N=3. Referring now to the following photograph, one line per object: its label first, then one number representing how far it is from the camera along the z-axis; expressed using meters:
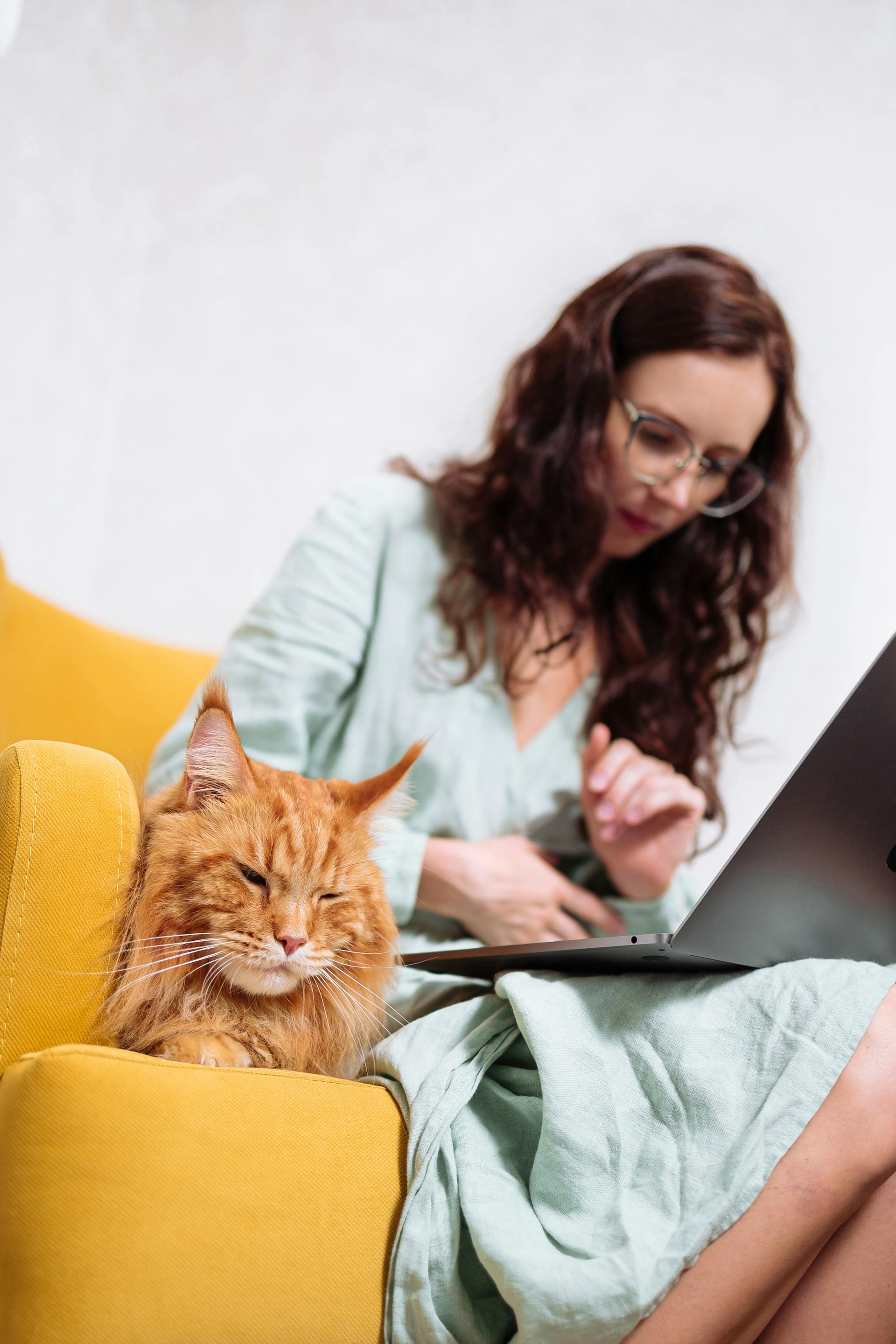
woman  0.68
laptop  0.71
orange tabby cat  0.72
